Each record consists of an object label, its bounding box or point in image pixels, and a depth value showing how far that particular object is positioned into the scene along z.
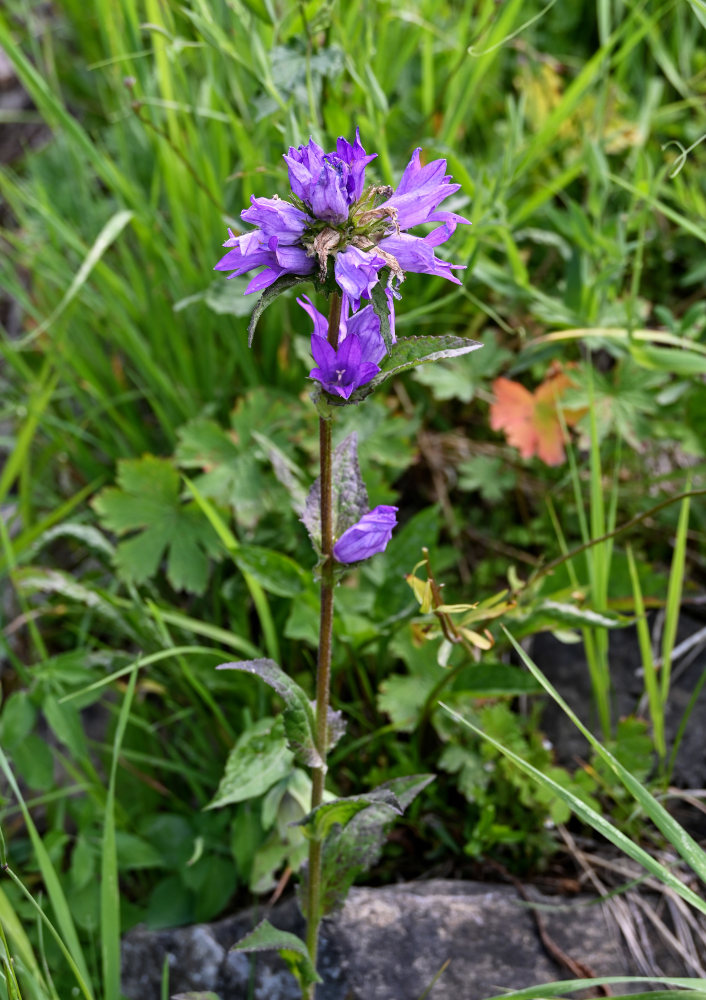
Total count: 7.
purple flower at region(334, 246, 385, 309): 0.42
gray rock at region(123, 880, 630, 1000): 0.51
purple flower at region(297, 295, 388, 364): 0.44
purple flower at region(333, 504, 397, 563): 0.46
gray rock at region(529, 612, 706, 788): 0.57
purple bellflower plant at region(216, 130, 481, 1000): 0.43
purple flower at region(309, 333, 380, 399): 0.43
